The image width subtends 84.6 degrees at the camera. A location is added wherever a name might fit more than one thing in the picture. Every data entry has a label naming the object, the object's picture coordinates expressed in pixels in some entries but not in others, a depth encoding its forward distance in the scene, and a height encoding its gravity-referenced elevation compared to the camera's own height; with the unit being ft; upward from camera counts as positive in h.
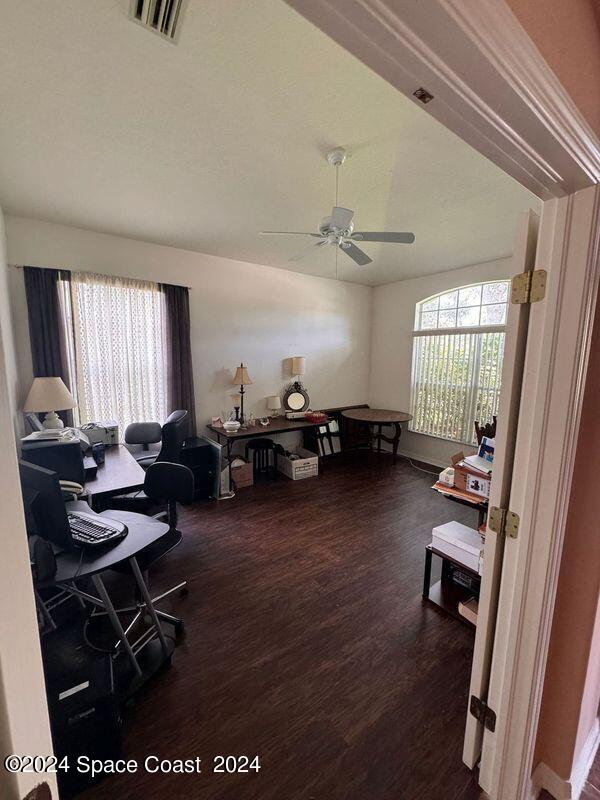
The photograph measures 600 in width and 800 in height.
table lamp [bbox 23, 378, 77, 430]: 7.96 -1.19
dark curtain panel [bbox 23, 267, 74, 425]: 9.83 +0.80
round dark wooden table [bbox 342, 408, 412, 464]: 15.47 -3.03
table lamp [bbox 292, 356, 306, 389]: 15.46 -0.56
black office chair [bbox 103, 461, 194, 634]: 6.46 -2.86
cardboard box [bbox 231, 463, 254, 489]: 13.01 -4.88
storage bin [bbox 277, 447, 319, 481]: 14.11 -4.91
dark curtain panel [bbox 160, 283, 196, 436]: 12.32 +0.09
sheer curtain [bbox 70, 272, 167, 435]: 10.88 +0.07
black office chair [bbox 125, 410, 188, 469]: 9.04 -2.75
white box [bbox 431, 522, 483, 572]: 6.43 -3.74
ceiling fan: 7.12 +2.85
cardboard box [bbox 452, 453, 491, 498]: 6.17 -2.39
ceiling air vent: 4.07 +4.25
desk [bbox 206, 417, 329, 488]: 12.59 -3.11
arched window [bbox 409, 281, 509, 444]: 13.71 -0.17
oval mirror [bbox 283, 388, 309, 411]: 15.83 -2.25
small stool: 14.69 -4.70
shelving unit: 6.86 -5.21
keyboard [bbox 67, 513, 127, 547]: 4.84 -2.74
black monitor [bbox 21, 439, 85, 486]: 6.86 -2.23
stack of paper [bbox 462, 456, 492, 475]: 6.15 -2.05
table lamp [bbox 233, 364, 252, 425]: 13.65 -1.02
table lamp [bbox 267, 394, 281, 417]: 15.24 -2.31
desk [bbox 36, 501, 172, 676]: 4.40 -2.92
